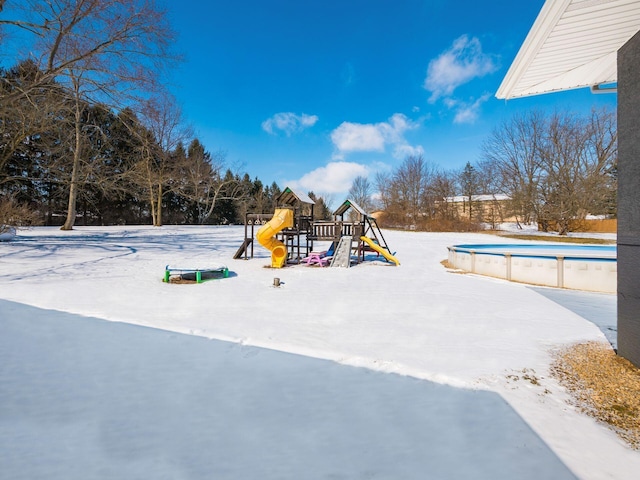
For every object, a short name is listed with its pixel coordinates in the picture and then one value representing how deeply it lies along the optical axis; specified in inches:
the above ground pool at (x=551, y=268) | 302.4
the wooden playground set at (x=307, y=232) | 451.8
